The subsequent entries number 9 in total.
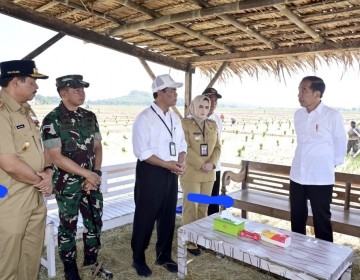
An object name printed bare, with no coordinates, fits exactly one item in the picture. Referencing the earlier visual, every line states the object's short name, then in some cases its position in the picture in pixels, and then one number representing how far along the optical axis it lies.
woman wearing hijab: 3.29
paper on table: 2.65
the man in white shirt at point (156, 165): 2.81
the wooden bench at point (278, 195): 3.36
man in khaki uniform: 2.00
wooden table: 2.03
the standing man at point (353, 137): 11.62
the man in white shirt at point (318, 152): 2.88
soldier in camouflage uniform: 2.50
